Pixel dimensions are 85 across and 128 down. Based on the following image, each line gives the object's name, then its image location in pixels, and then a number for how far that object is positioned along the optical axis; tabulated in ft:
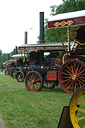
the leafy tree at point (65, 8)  72.49
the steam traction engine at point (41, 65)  30.98
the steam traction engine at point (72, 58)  22.79
